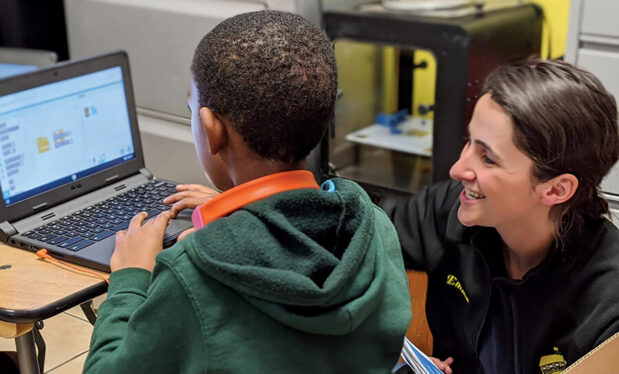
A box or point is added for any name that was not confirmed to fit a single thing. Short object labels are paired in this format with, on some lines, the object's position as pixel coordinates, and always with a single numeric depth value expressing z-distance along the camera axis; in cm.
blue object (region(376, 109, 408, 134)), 221
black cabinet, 174
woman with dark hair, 119
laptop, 135
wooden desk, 115
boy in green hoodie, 86
